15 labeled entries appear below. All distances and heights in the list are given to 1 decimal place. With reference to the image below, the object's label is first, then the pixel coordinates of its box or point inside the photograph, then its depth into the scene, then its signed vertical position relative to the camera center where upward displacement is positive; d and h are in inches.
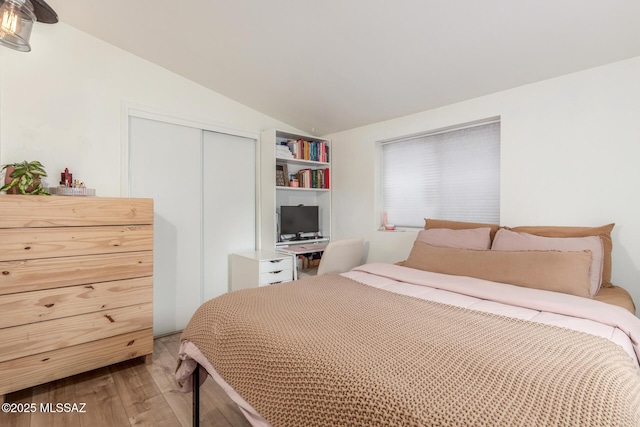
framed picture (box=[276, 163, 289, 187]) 138.4 +16.0
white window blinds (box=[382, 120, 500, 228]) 108.2 +13.7
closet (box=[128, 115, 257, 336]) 112.3 +3.9
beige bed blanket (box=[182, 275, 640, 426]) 30.2 -17.7
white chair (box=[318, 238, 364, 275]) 110.3 -15.5
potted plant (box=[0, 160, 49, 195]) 79.2 +8.6
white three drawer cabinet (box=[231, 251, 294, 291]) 115.0 -20.8
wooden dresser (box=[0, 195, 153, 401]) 73.1 -18.3
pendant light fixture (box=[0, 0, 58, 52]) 60.2 +37.0
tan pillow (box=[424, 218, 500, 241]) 95.7 -3.8
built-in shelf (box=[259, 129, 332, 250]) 133.9 +13.5
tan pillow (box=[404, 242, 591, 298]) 67.2 -12.7
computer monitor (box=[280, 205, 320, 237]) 140.5 -3.3
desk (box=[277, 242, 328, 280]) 123.6 -14.9
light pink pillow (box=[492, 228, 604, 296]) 71.7 -7.7
